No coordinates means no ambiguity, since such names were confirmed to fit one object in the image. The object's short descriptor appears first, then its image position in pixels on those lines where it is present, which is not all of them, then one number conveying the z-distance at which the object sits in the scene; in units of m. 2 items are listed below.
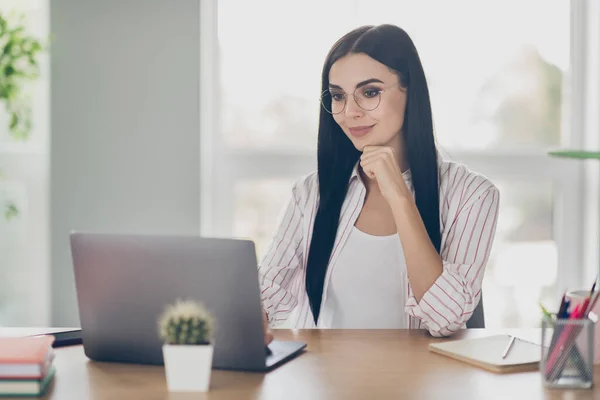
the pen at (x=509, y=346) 1.43
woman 1.89
